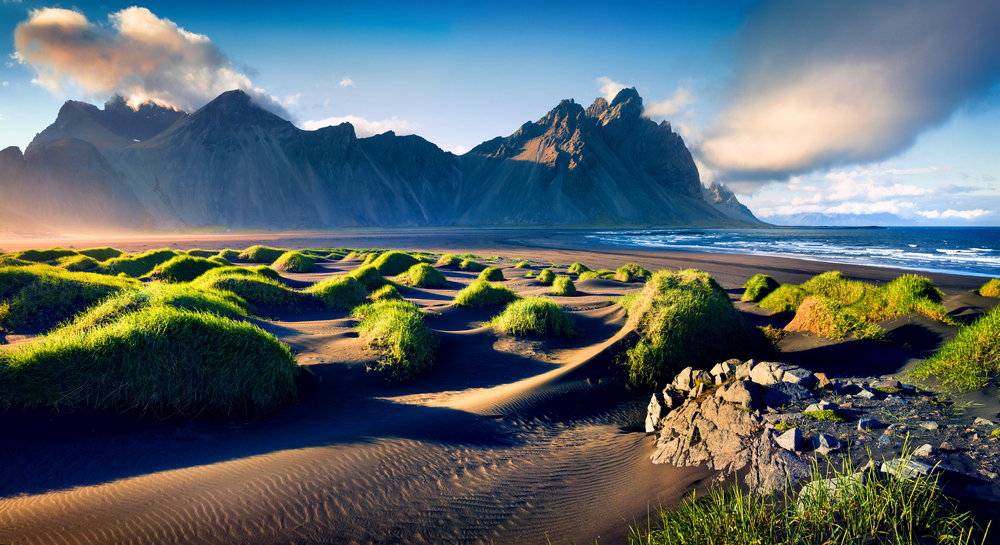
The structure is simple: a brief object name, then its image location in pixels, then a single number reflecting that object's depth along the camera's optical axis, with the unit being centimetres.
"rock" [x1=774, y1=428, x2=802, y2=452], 343
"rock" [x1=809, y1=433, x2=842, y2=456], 333
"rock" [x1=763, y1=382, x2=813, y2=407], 463
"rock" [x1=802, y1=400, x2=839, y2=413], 412
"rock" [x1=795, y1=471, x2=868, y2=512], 254
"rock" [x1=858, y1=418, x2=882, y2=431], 368
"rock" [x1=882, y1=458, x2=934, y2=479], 264
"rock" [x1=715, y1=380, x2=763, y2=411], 451
